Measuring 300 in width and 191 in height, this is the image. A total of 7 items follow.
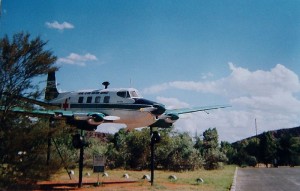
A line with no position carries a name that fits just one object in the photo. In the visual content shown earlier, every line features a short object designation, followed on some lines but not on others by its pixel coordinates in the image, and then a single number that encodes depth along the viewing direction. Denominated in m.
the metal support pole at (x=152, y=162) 22.00
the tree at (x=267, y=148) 70.19
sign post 19.74
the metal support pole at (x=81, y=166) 19.55
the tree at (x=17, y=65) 13.34
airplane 20.30
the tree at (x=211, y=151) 48.56
